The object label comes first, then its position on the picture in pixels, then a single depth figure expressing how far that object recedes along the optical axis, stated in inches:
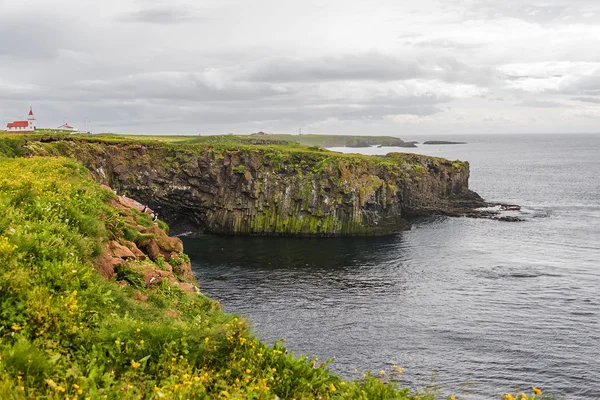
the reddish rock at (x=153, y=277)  665.6
